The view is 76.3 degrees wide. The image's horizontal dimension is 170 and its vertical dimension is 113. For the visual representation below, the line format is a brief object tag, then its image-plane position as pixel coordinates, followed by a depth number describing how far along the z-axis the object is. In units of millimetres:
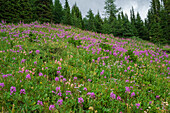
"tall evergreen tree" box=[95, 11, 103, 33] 45531
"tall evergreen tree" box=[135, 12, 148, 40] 49438
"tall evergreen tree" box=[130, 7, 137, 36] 45494
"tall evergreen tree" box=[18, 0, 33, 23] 26497
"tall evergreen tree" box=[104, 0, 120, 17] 46750
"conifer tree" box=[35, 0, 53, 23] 23547
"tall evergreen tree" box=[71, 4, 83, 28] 38438
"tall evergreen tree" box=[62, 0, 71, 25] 36294
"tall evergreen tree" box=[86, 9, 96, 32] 42062
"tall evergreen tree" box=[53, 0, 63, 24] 40459
